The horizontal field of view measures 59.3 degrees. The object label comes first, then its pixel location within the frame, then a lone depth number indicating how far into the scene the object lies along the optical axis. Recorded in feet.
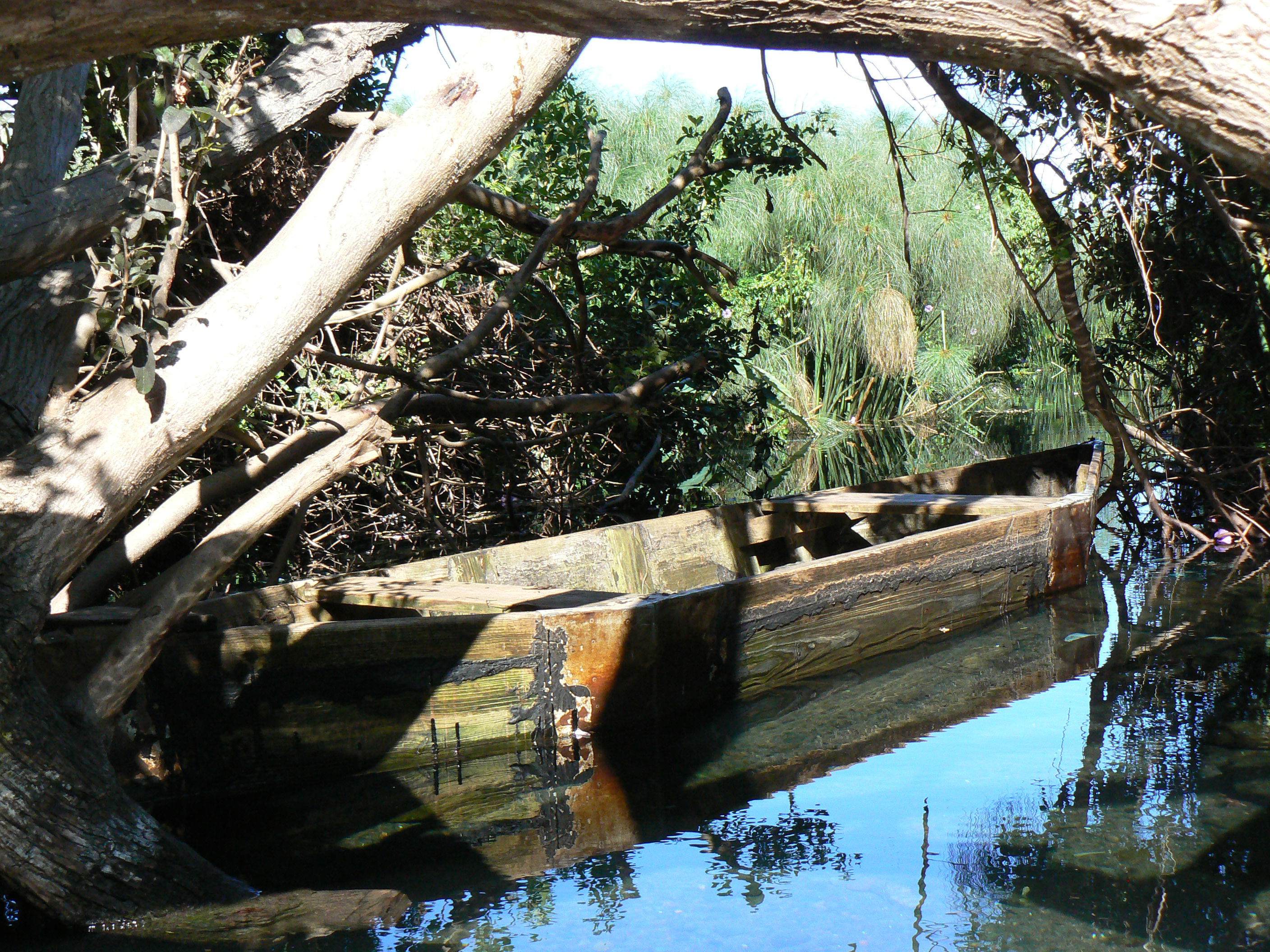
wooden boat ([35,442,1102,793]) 11.44
